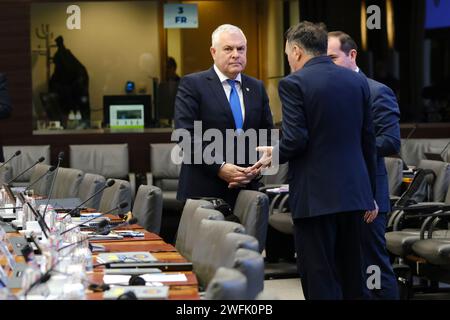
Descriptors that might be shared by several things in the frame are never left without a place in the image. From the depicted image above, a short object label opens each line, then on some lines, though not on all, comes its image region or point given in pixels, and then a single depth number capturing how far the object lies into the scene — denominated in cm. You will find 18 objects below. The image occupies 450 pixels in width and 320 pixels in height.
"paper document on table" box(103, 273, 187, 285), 546
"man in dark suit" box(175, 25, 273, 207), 821
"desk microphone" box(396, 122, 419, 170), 1631
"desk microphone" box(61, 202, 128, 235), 628
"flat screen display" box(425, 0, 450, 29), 1895
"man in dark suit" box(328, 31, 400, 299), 776
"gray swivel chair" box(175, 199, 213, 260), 731
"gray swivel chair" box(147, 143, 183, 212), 1593
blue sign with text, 1801
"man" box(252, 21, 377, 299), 680
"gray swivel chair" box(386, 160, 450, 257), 981
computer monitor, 1722
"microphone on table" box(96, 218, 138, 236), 752
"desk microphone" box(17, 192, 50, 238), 704
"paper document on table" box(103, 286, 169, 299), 488
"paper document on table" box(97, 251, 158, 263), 618
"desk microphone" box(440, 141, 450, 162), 1433
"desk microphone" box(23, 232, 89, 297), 484
